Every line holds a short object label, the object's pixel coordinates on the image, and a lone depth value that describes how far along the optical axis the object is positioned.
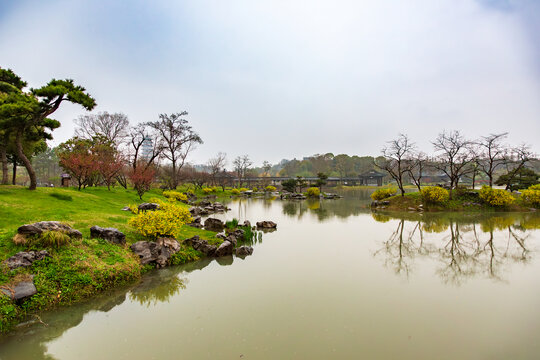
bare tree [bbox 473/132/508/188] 23.06
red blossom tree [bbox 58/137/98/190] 17.78
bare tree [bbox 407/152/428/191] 26.13
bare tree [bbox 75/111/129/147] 29.77
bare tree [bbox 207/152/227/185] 48.13
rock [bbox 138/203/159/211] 11.71
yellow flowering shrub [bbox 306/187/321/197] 36.94
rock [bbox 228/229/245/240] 10.34
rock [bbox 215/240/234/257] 8.30
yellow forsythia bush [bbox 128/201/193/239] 7.85
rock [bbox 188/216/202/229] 12.12
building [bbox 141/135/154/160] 28.17
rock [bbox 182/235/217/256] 8.30
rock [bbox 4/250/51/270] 5.04
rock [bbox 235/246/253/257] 8.45
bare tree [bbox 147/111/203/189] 29.95
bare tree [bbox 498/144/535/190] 23.69
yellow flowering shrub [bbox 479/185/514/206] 18.92
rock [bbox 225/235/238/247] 9.28
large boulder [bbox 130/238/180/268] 7.18
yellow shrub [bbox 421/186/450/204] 19.95
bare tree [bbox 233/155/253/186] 55.68
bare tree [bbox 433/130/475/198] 23.39
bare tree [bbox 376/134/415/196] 24.89
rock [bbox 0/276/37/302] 4.56
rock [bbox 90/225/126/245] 7.10
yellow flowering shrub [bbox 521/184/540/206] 18.80
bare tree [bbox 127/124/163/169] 27.75
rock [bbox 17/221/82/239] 5.92
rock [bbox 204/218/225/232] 12.05
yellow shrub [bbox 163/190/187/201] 22.80
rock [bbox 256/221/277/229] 13.26
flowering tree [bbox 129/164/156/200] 19.72
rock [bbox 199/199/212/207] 23.05
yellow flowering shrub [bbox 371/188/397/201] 23.42
